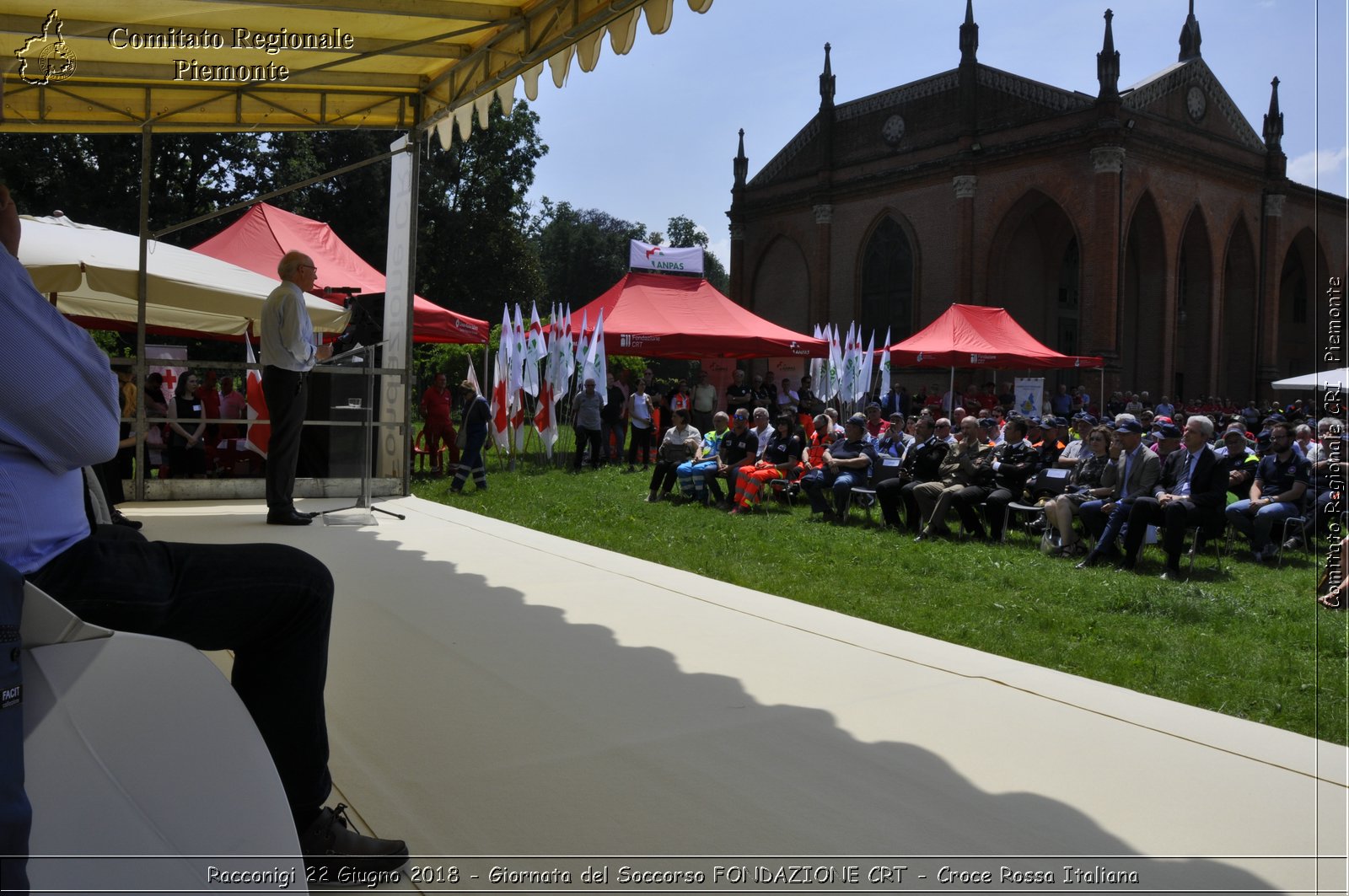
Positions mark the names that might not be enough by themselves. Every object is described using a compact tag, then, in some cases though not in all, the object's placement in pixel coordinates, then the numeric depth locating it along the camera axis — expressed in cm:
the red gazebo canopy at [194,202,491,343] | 1574
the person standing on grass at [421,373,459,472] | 1611
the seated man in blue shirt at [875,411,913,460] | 1273
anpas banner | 2283
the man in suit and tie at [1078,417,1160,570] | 917
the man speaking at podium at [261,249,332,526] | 796
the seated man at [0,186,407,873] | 190
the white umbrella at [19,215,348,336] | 978
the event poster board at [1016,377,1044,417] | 2548
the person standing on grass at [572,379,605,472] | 1766
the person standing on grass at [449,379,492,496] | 1391
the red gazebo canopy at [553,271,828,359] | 2084
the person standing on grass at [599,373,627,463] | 1945
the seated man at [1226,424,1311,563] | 955
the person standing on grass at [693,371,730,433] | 2144
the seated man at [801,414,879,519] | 1200
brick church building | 3341
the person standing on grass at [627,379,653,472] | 1917
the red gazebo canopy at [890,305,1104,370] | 2381
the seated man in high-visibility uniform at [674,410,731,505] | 1341
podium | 866
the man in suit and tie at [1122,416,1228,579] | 873
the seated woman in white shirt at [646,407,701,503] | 1391
